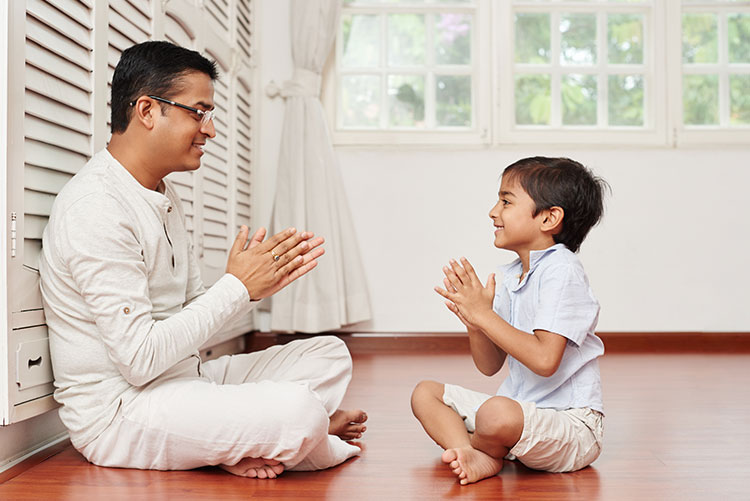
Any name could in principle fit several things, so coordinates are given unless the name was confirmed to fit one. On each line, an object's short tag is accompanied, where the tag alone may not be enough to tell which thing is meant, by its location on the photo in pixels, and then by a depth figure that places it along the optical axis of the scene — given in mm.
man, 1427
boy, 1509
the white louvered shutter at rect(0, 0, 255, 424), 1460
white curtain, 3582
